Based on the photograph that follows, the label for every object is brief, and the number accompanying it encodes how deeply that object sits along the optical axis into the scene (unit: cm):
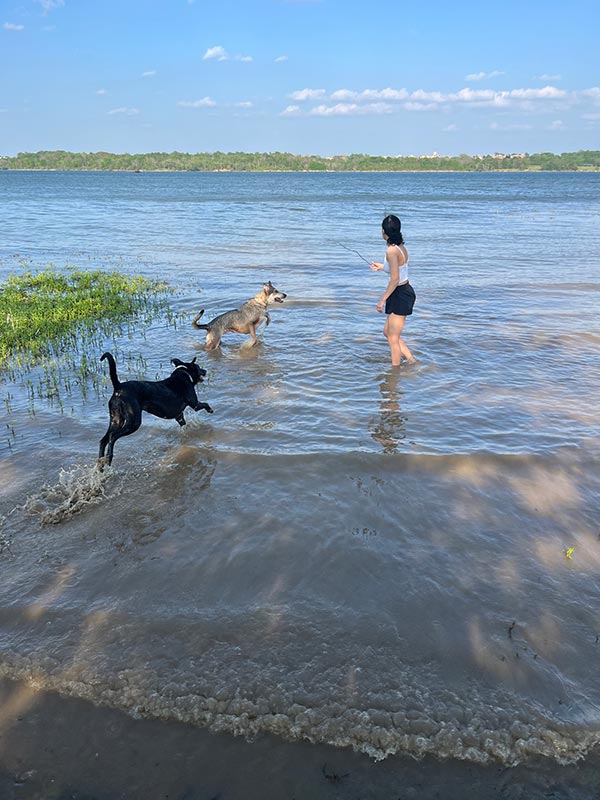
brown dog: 1122
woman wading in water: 861
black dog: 627
